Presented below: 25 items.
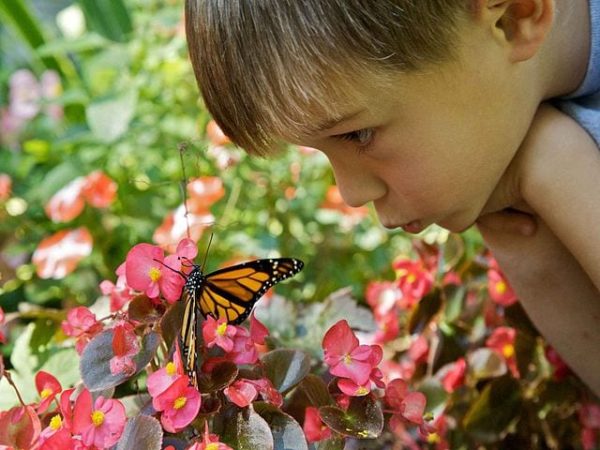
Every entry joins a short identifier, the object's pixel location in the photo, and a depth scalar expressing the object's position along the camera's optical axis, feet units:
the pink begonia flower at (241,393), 2.82
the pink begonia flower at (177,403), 2.78
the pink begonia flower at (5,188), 6.53
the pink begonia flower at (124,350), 2.88
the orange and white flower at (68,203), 6.11
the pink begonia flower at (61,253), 5.66
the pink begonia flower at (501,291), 4.53
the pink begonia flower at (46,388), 3.00
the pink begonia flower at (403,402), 3.21
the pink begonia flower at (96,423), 2.80
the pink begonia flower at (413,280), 4.52
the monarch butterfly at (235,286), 3.06
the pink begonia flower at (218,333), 2.97
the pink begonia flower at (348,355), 3.02
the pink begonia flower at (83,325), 3.17
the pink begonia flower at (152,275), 3.03
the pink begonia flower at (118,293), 3.34
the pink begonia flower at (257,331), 3.13
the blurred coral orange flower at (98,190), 6.11
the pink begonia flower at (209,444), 2.66
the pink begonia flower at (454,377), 4.27
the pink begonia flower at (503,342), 4.51
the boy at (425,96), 3.16
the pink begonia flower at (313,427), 3.28
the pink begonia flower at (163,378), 2.79
